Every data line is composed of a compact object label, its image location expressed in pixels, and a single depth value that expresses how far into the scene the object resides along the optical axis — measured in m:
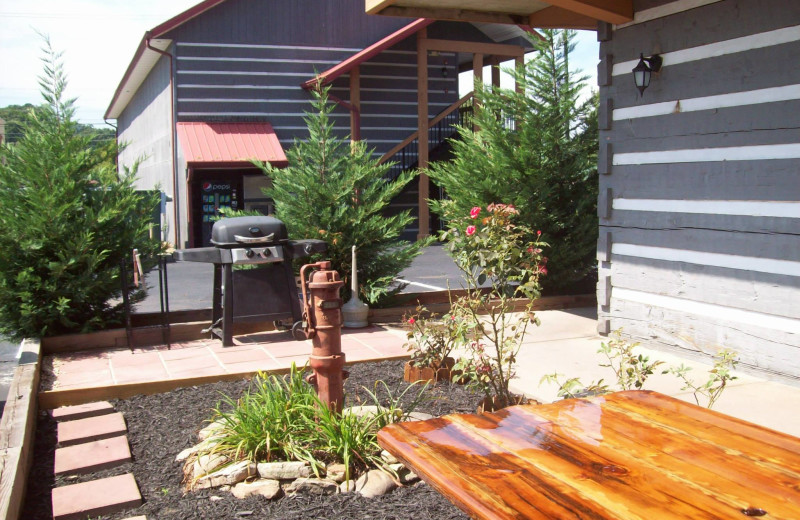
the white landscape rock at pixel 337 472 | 3.41
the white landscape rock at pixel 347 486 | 3.35
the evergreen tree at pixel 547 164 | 8.31
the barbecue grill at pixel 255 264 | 6.48
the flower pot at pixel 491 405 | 4.27
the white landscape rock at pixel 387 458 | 3.53
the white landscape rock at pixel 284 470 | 3.41
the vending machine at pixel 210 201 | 18.30
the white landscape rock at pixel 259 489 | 3.30
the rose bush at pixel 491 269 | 4.30
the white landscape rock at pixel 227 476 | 3.40
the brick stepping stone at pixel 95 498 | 3.20
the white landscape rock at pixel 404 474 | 3.44
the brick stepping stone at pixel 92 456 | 3.69
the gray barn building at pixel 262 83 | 17.36
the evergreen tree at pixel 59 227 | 6.21
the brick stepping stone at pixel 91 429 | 4.12
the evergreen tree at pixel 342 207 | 7.59
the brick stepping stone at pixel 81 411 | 4.55
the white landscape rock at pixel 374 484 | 3.32
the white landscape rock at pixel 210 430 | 3.91
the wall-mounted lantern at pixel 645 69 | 6.14
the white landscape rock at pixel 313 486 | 3.33
